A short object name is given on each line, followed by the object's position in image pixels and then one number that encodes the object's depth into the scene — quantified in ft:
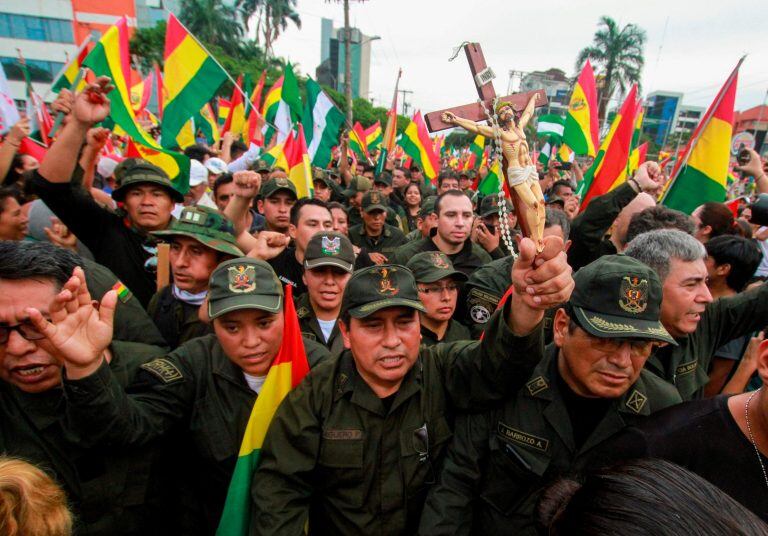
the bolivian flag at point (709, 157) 12.69
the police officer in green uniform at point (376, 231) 18.01
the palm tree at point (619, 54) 115.03
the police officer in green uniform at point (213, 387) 5.97
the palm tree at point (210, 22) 141.59
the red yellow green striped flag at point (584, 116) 21.17
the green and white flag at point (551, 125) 30.89
